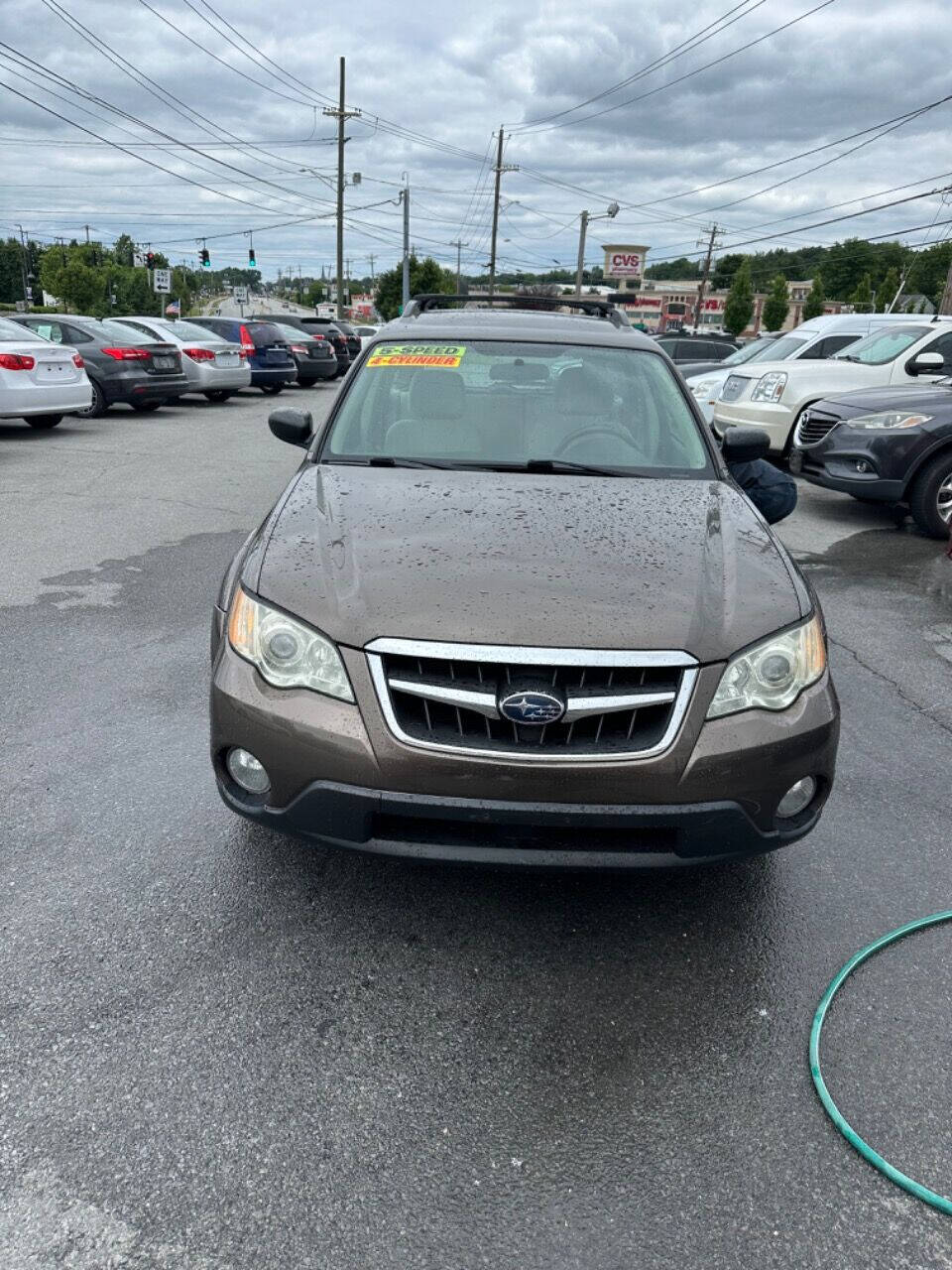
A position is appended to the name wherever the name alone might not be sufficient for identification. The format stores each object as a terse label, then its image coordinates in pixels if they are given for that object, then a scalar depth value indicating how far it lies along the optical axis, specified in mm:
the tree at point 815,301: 106750
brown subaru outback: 2299
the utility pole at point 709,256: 83000
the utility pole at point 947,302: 22484
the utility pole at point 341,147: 44375
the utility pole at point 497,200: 60719
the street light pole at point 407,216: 48116
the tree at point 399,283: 75188
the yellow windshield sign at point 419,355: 4016
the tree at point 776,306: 111438
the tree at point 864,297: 95000
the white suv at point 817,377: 10617
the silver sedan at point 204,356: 16375
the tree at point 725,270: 148250
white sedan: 11352
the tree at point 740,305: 107625
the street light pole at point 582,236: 62438
